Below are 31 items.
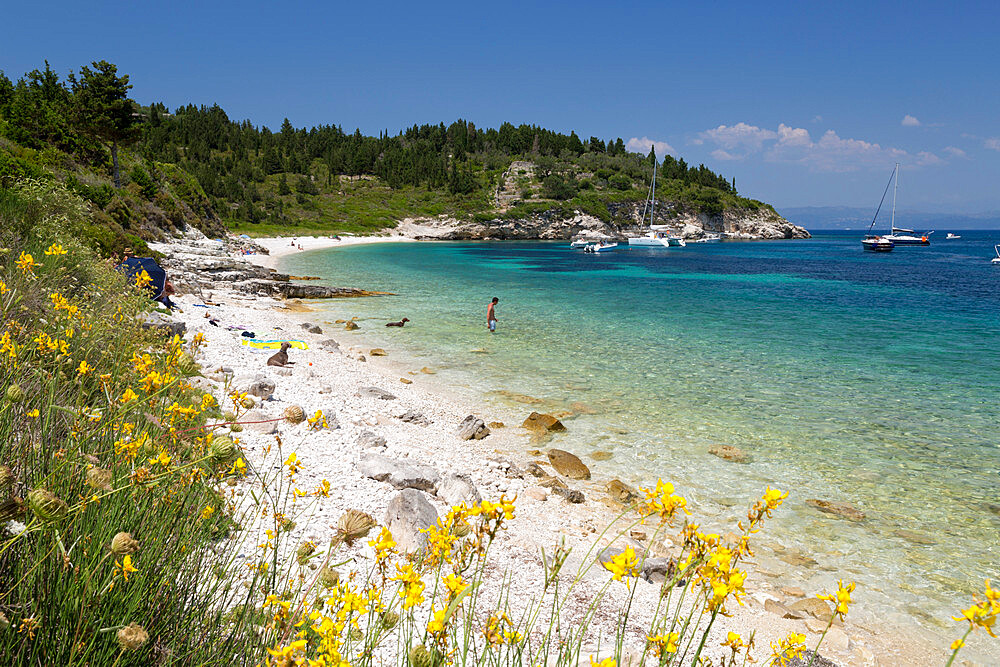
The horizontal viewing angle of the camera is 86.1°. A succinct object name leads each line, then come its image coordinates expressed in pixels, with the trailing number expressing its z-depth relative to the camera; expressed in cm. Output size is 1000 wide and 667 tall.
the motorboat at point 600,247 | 8516
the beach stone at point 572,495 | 788
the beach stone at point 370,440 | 837
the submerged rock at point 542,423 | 1085
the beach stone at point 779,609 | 554
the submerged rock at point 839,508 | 792
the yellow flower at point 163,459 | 238
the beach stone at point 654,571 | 595
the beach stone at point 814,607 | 557
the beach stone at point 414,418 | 1059
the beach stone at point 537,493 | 779
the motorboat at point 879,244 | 9762
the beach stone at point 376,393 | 1193
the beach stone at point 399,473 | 679
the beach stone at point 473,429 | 1017
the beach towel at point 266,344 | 1507
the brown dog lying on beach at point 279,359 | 1289
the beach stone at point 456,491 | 676
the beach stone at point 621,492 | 810
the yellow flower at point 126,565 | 192
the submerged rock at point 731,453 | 971
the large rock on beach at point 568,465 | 889
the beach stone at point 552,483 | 822
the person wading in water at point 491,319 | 2062
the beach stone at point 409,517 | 529
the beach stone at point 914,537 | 731
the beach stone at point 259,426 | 761
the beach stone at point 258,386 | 971
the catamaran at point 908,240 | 11331
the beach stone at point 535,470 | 858
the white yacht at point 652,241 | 10506
